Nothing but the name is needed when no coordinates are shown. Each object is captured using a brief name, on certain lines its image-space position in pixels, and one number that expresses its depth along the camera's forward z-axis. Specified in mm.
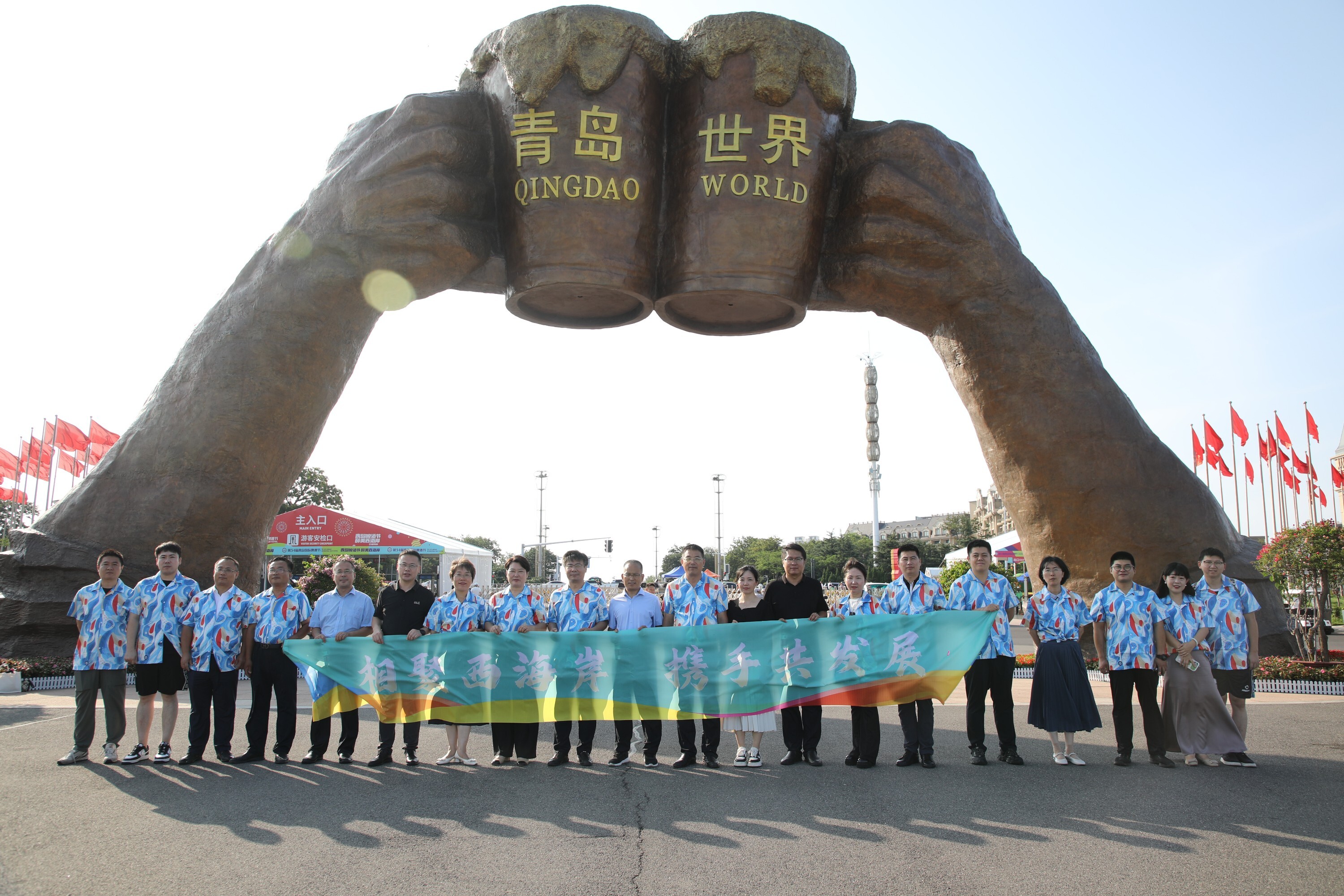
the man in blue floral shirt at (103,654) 6289
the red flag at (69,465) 31844
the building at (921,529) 127688
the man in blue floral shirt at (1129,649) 6340
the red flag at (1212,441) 28703
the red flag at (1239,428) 26594
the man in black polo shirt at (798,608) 6352
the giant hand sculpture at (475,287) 10117
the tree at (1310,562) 13398
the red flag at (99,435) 30266
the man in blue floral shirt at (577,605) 6688
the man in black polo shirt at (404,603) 6730
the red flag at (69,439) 30297
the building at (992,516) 98000
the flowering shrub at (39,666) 9953
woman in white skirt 6344
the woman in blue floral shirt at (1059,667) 6297
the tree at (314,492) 55281
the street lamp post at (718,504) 72000
